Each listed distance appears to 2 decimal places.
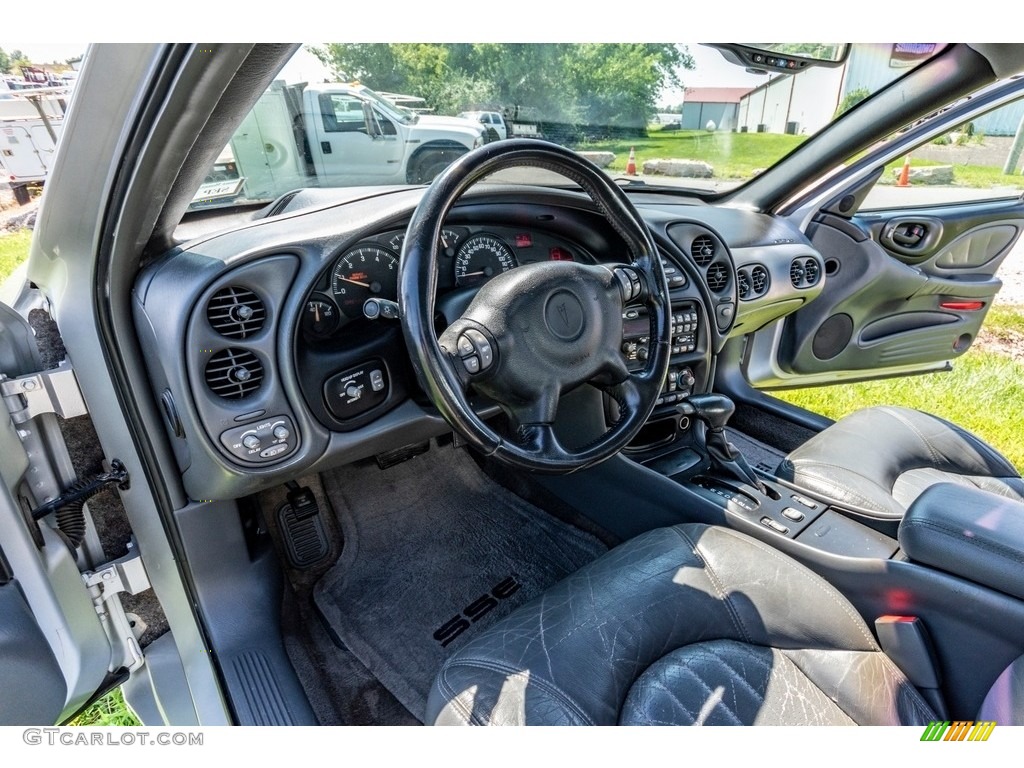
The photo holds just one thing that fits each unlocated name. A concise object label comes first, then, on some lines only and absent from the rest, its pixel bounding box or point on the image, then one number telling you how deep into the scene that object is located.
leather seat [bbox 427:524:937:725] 1.02
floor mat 1.72
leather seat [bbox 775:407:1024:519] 1.63
